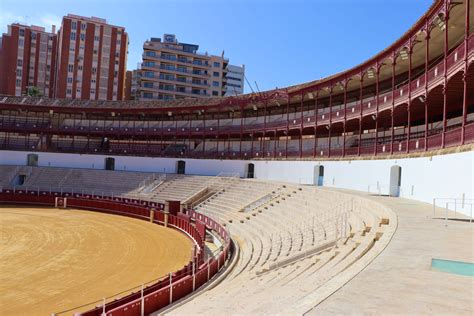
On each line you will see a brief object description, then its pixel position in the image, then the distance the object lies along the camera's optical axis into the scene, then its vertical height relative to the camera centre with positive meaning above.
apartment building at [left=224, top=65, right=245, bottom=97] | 164.38 +36.60
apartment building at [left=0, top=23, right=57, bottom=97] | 102.88 +24.83
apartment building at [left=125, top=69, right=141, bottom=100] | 120.39 +23.35
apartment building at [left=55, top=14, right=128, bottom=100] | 94.88 +23.77
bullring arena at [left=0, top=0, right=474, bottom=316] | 9.99 -1.78
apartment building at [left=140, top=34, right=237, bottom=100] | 101.75 +23.92
